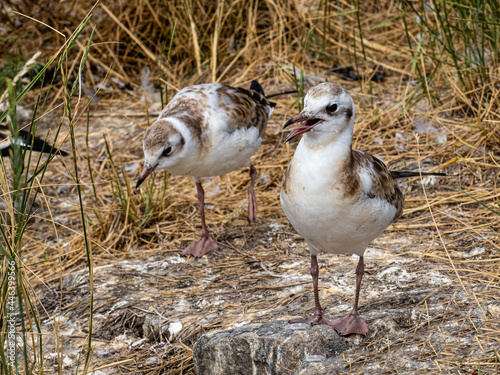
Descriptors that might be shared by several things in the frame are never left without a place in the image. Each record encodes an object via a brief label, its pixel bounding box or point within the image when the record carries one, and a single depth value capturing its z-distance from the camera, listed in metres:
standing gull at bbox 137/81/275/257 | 8.73
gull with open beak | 6.06
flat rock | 6.15
